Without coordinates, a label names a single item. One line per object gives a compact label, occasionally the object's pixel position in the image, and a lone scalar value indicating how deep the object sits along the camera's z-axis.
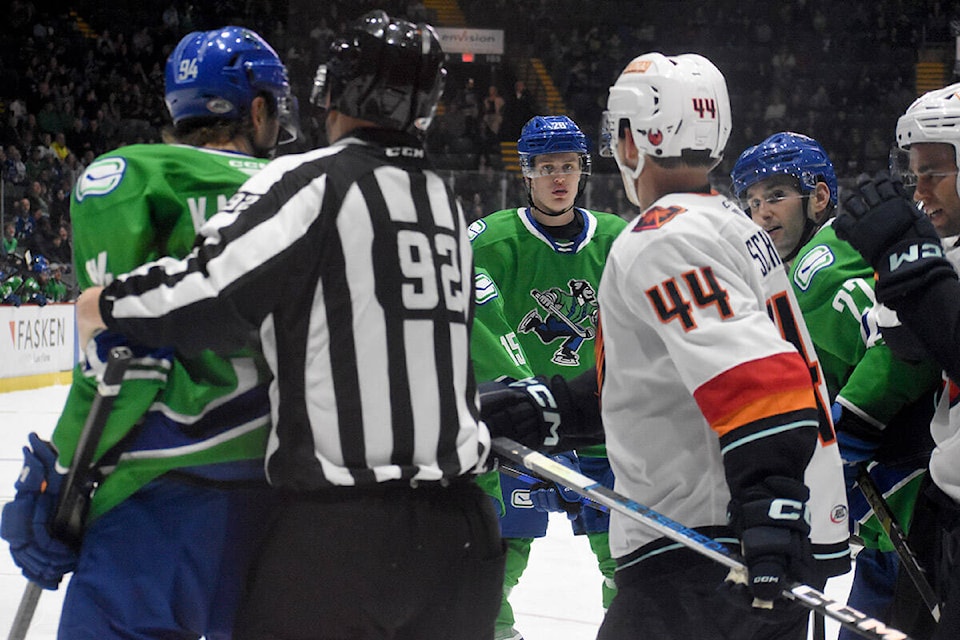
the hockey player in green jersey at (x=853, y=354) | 4.59
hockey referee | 2.85
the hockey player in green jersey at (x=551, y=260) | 7.18
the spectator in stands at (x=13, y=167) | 23.14
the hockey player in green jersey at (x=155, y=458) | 3.13
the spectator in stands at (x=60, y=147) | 24.97
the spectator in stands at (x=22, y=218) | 20.00
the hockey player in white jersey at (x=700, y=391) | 3.00
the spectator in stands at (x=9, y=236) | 19.39
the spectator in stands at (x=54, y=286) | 18.94
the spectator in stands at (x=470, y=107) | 29.09
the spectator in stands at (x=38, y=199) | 20.59
